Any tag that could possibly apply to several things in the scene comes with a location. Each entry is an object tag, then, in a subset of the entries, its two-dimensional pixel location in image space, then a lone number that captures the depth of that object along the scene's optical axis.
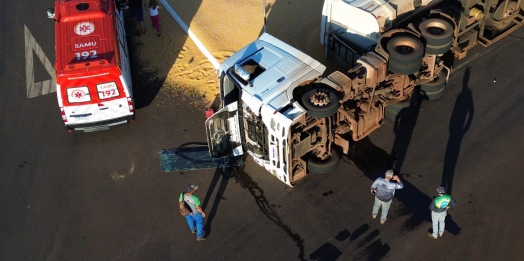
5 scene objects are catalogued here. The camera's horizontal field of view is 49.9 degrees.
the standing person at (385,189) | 10.88
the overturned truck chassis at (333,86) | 11.38
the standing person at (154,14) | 16.02
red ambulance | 12.70
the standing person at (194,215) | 10.69
